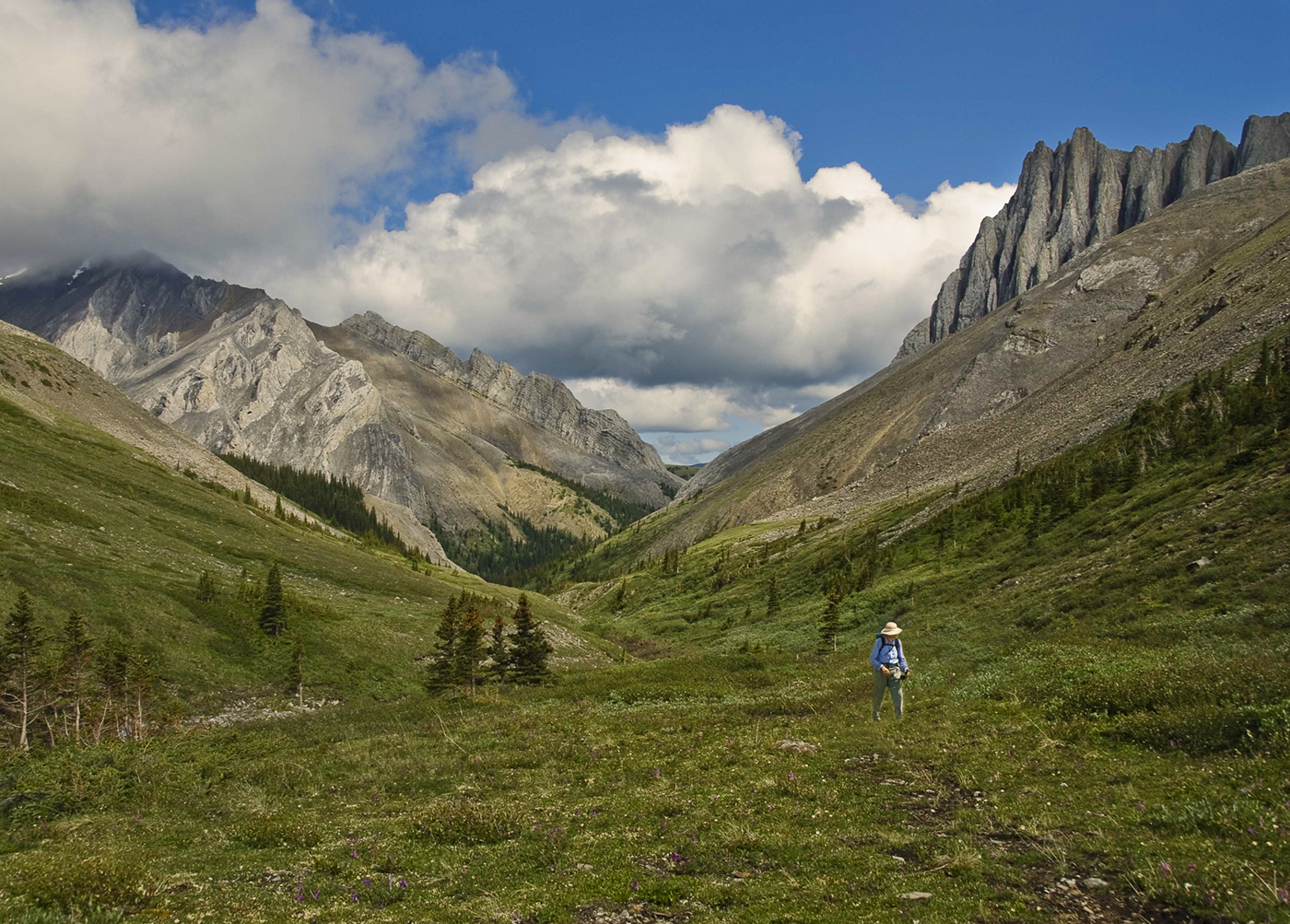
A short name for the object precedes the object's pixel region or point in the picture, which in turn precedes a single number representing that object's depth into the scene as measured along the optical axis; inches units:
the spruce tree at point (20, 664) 1184.2
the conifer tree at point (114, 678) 1269.7
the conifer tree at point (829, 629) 2076.8
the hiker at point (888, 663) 855.1
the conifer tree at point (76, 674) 1230.3
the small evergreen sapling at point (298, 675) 1784.6
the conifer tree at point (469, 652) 1752.0
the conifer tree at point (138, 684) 1269.7
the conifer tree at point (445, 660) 1796.3
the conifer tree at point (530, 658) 1843.0
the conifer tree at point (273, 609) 2053.4
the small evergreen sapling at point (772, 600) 3000.7
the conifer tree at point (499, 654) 1850.4
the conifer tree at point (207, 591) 2104.6
